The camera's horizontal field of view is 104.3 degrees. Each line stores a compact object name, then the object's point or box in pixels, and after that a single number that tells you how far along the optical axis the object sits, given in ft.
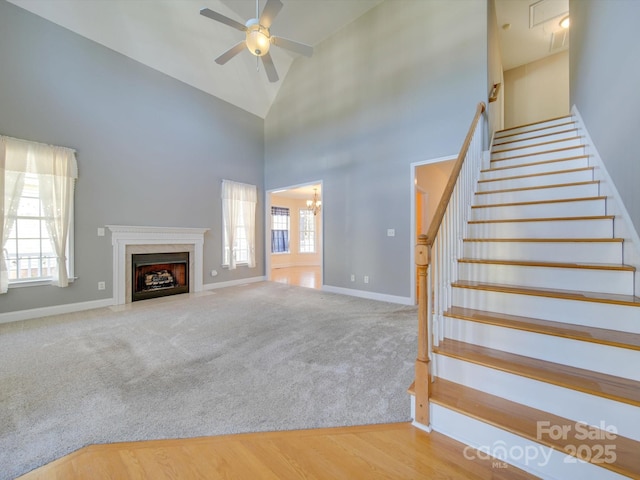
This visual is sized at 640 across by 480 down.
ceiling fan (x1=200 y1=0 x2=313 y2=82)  8.63
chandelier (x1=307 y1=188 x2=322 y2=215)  27.76
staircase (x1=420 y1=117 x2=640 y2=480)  3.64
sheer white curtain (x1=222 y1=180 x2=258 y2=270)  18.39
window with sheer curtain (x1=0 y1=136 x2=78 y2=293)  10.60
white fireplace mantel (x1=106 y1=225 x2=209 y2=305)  13.47
